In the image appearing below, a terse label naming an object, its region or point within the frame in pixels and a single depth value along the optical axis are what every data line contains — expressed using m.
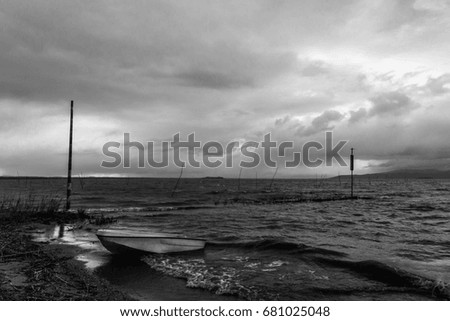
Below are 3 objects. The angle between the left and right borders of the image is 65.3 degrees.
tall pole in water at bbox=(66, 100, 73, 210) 26.56
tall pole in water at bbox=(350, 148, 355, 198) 45.47
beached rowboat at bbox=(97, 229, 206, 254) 12.93
